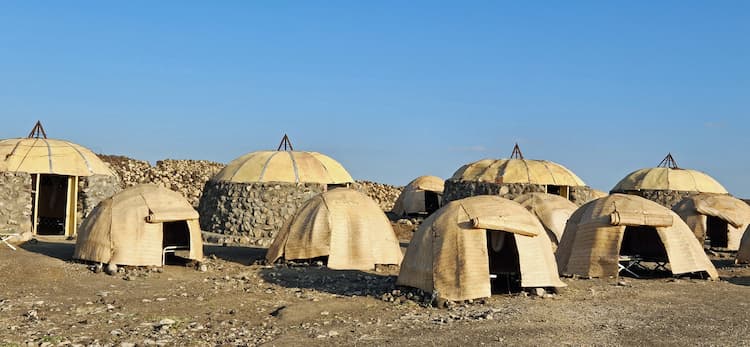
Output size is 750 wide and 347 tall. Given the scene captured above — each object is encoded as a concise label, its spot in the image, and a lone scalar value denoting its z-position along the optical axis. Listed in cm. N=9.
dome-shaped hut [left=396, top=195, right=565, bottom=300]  1365
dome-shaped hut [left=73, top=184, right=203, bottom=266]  1736
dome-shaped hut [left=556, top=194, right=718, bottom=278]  1727
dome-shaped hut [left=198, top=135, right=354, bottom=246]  2652
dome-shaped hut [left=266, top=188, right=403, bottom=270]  1884
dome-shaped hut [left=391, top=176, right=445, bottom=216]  4291
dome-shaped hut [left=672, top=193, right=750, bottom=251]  2789
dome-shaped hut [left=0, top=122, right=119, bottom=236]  2467
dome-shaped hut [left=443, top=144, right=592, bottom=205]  3136
